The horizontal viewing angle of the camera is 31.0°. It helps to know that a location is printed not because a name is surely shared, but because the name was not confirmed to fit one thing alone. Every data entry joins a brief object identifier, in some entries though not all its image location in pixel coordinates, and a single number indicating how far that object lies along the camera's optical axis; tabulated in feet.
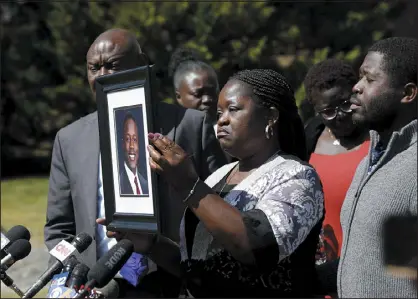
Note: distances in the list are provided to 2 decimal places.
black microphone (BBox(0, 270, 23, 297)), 9.23
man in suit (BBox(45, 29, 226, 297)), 11.78
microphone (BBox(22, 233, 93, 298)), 8.68
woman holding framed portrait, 8.54
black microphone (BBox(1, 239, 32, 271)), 9.36
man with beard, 8.00
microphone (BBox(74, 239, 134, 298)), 8.12
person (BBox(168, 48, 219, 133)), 18.24
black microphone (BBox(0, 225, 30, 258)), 9.63
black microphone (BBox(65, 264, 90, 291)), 8.34
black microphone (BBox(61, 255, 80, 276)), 9.02
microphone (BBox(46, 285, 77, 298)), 8.18
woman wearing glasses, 14.25
